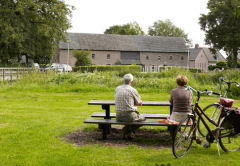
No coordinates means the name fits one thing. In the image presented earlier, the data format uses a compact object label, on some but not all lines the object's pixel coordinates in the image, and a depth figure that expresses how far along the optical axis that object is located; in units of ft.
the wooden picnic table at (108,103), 21.53
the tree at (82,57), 155.63
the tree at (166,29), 275.24
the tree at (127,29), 253.24
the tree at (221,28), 166.09
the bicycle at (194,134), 16.63
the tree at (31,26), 102.58
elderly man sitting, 19.49
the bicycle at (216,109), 17.66
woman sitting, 18.43
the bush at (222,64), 196.50
